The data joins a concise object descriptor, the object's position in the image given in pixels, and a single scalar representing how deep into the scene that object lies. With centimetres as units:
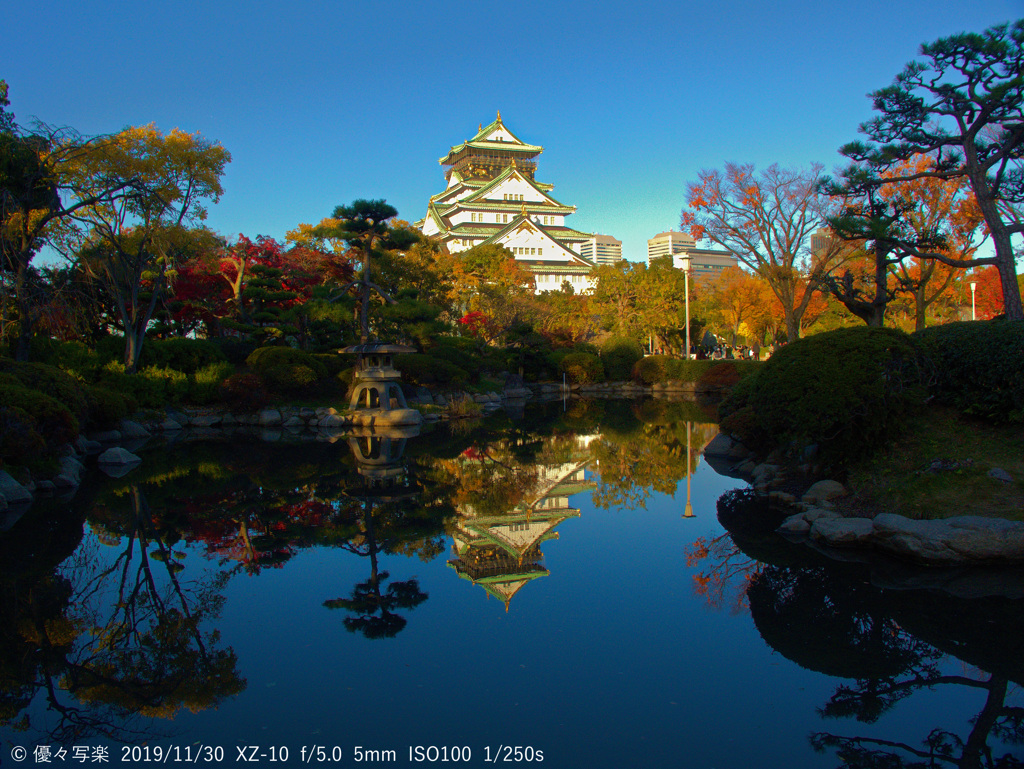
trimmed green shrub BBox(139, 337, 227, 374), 1783
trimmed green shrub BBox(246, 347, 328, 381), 1862
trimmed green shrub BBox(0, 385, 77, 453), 895
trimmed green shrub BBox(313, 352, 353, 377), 2039
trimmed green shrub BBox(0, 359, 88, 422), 1033
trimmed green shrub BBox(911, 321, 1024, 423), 695
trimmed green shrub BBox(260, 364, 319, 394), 1845
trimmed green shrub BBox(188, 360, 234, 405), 1808
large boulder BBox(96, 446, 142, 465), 1141
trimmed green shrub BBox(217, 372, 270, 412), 1759
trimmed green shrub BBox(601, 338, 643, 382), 3147
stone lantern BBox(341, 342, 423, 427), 1745
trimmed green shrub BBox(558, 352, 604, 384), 3070
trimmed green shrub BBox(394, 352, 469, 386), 2066
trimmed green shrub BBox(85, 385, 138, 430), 1354
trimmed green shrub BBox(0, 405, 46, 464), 841
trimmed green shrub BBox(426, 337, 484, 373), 2275
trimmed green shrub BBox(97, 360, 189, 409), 1594
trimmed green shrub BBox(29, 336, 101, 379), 1516
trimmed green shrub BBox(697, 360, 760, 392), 2668
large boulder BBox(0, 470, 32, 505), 823
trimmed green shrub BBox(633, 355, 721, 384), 2931
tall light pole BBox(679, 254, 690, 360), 2560
